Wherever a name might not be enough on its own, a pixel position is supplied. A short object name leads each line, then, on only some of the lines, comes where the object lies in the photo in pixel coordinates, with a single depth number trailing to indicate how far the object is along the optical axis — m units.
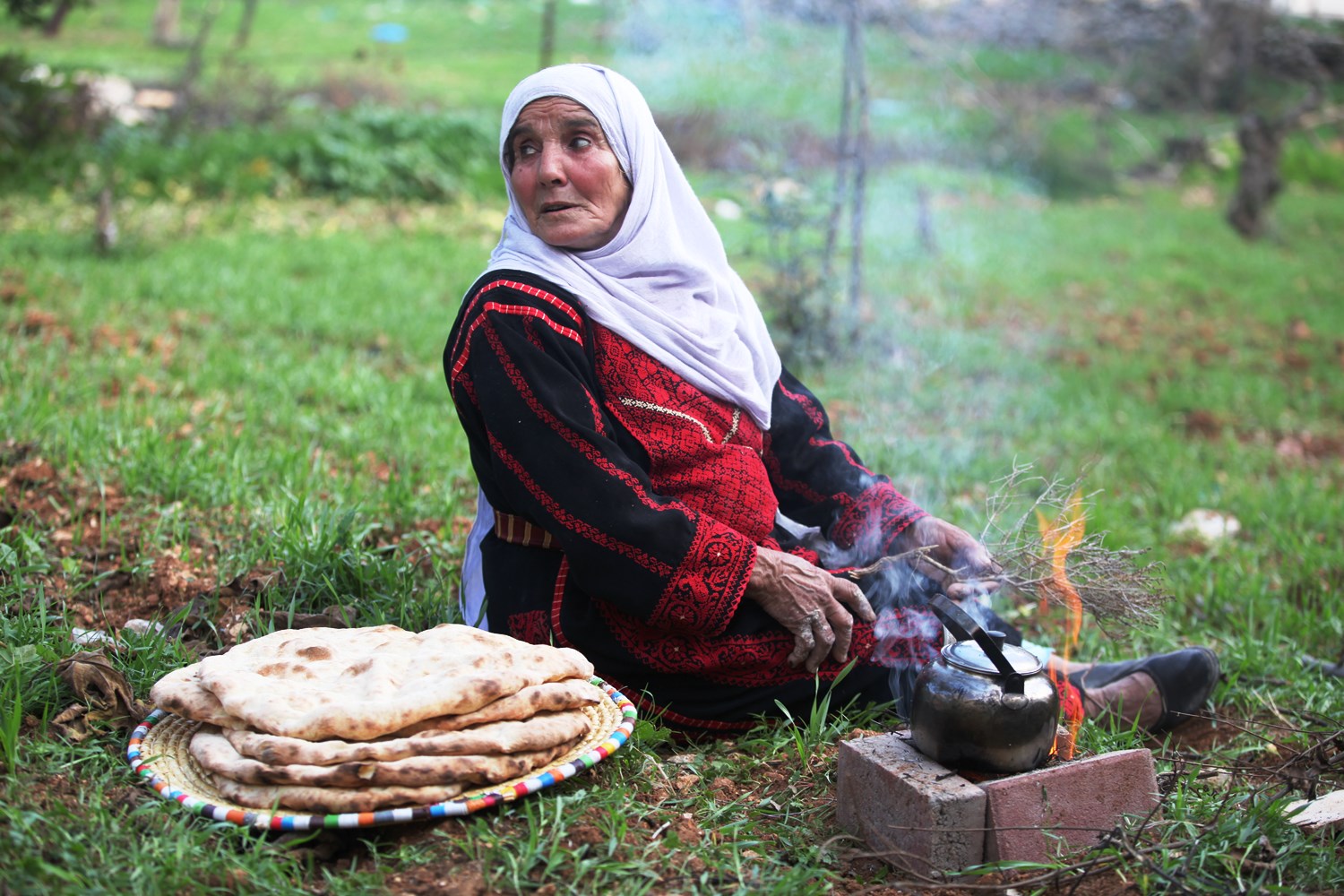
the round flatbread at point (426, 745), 2.21
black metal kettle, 2.34
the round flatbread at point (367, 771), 2.19
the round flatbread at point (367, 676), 2.27
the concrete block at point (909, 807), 2.31
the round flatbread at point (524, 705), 2.37
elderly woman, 2.66
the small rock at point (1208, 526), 4.98
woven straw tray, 2.16
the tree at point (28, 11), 5.96
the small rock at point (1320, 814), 2.55
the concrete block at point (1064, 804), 2.34
